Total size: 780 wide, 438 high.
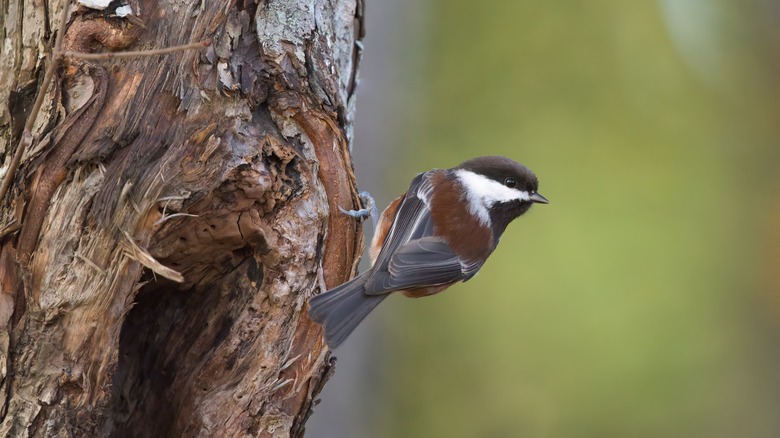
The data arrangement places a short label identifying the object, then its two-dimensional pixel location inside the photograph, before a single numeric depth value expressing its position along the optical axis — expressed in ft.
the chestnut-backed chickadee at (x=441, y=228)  19.62
